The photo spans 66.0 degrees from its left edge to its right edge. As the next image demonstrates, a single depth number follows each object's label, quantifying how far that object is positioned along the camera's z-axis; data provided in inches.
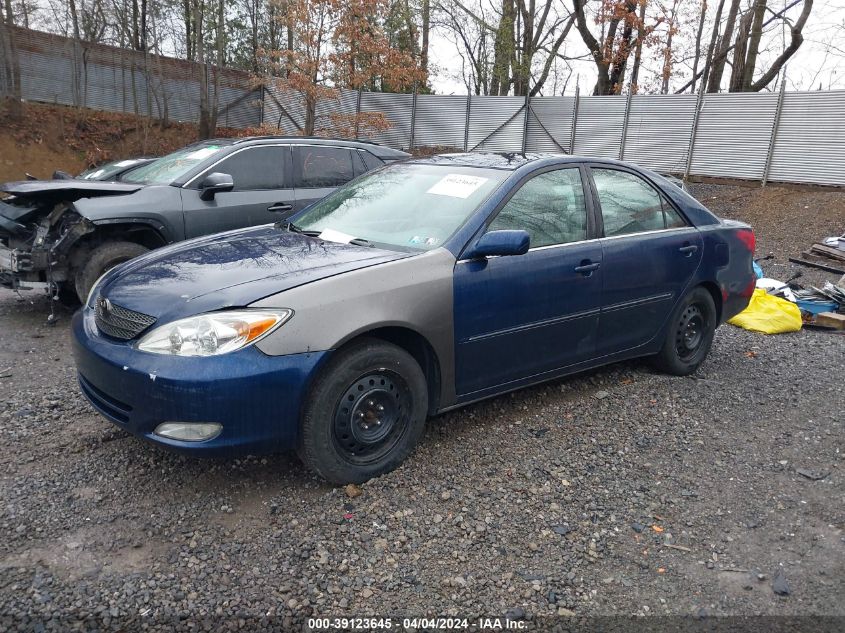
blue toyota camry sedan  113.7
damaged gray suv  222.1
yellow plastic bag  264.6
